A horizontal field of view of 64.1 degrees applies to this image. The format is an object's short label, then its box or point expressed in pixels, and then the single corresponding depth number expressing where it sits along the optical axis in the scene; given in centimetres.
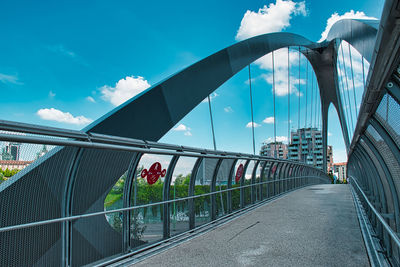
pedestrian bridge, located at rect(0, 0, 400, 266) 324
